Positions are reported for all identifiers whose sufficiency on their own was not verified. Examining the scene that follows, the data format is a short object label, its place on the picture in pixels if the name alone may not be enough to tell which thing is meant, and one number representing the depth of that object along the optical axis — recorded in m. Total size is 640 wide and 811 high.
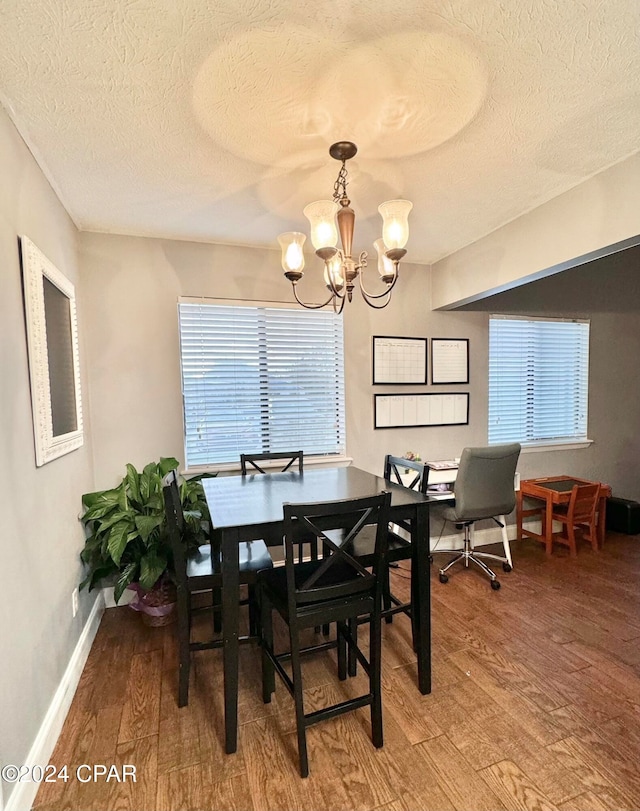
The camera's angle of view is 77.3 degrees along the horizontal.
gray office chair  2.83
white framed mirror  1.62
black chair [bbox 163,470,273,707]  1.78
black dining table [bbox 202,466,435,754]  1.59
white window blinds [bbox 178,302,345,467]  2.93
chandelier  1.66
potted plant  2.20
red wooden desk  3.46
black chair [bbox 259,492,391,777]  1.46
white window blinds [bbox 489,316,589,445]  3.76
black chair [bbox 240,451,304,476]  2.78
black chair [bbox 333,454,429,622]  1.95
